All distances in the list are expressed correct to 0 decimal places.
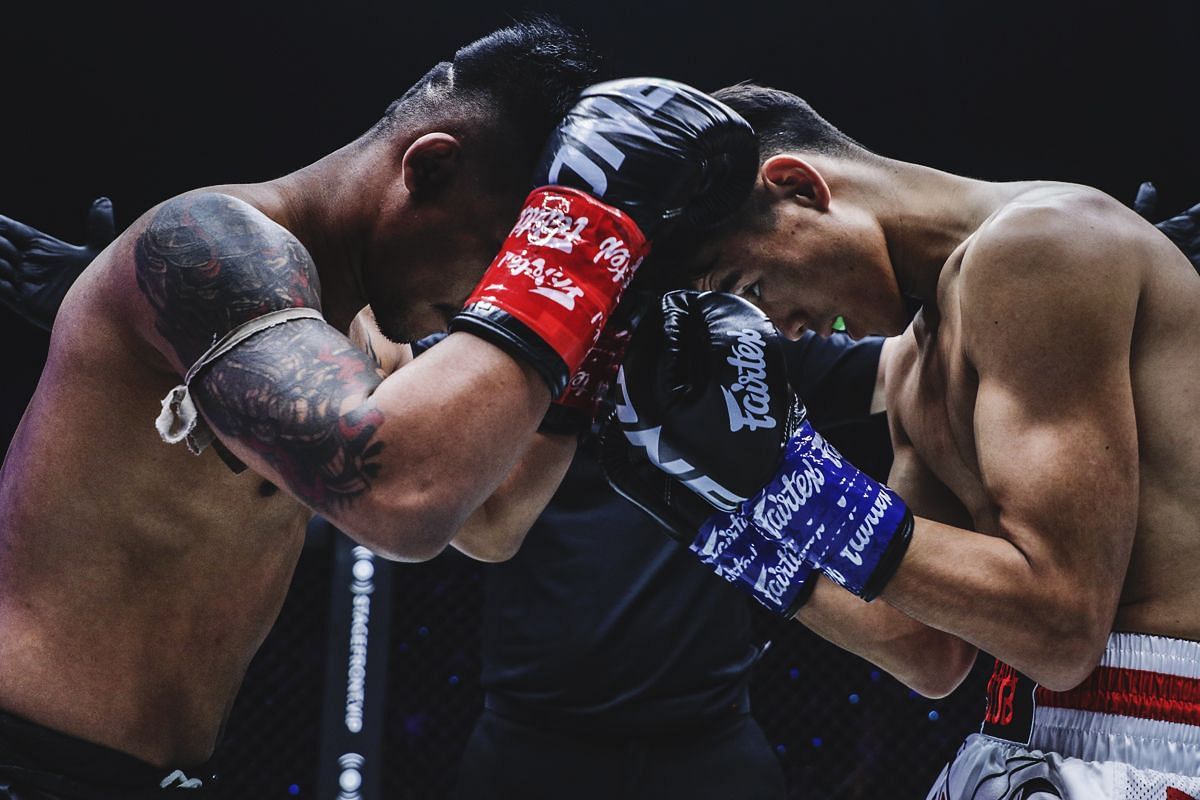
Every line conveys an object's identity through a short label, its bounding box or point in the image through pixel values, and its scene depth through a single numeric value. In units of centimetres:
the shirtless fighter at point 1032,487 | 124
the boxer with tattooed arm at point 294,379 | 106
